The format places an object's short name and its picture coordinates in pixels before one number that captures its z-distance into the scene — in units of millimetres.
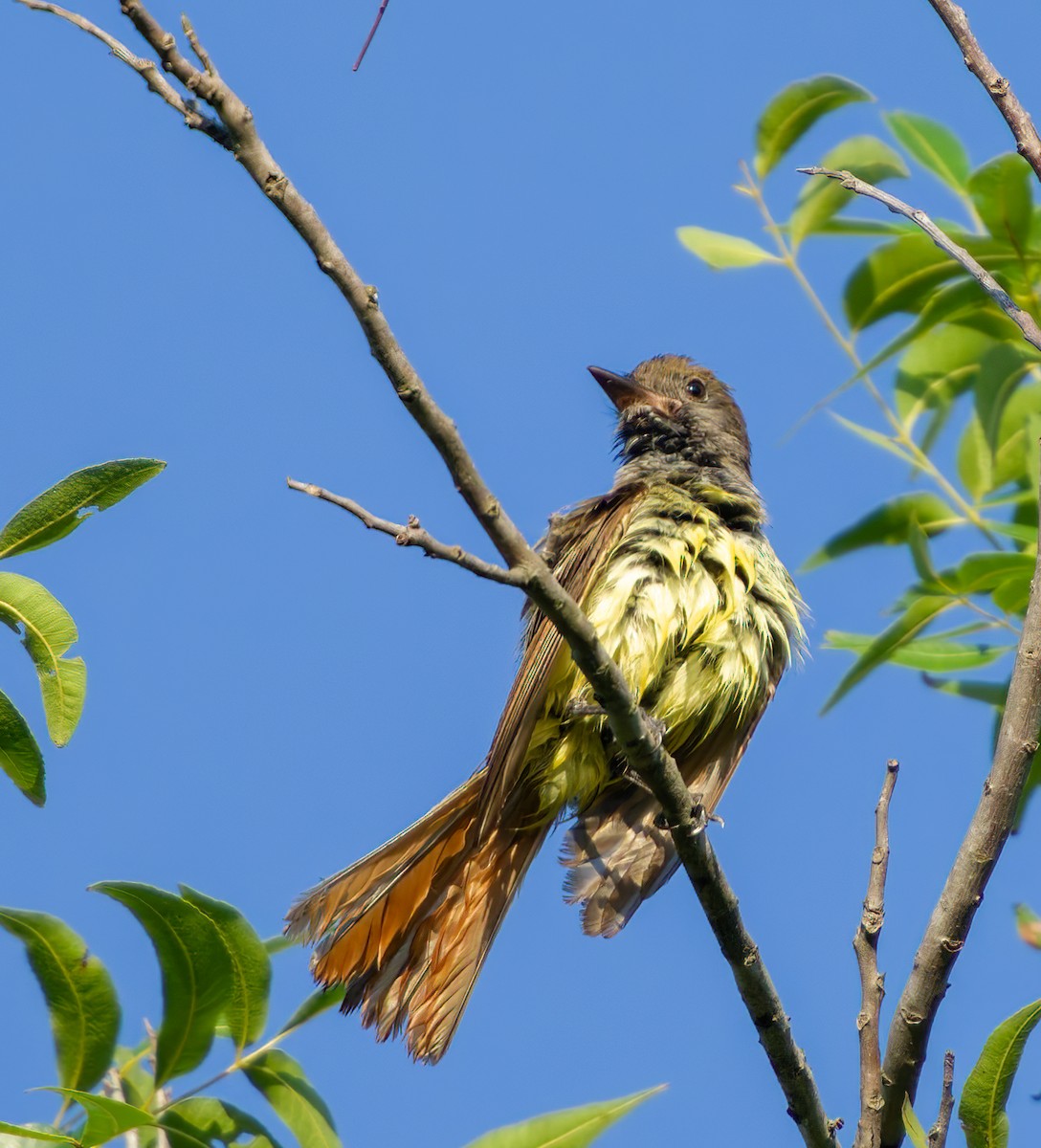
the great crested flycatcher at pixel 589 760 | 9508
